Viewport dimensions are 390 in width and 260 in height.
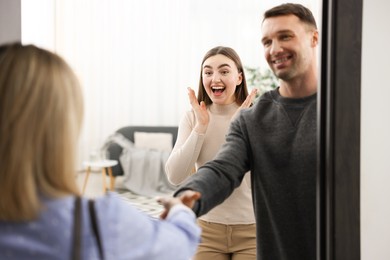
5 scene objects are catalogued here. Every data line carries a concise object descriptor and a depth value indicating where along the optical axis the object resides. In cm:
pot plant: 404
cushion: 420
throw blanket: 402
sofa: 414
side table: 386
